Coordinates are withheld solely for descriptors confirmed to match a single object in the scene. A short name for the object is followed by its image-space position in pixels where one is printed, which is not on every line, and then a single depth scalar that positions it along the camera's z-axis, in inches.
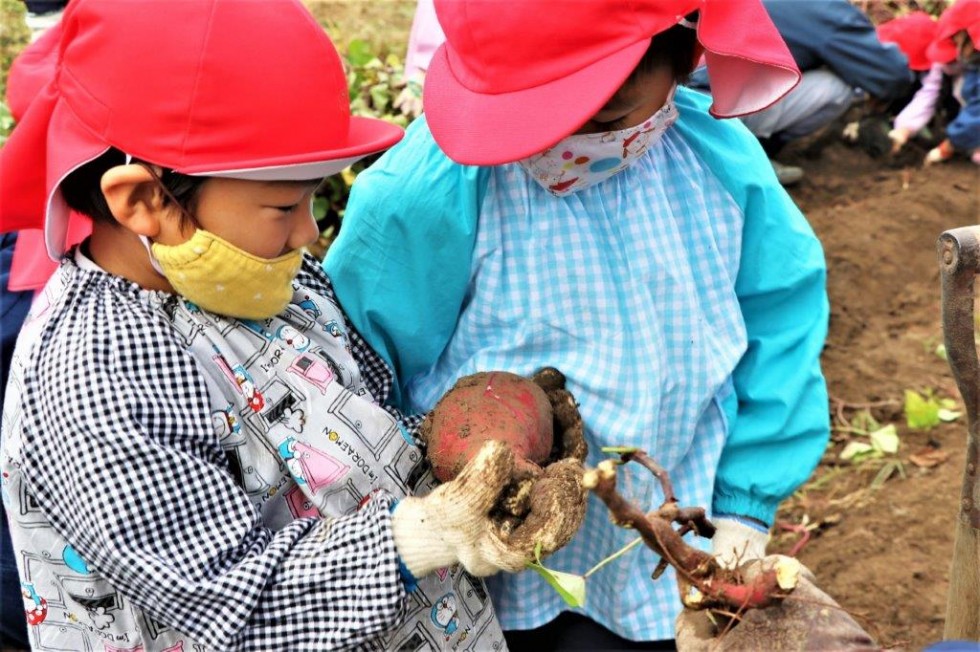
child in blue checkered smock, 71.5
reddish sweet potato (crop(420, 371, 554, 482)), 65.9
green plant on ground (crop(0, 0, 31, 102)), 235.5
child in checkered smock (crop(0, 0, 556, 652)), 55.5
